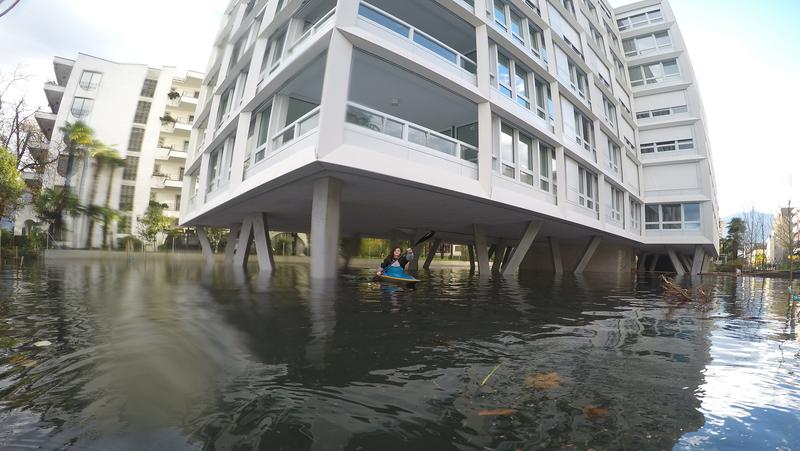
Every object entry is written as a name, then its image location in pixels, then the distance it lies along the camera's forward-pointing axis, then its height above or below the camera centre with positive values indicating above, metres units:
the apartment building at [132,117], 44.34 +15.73
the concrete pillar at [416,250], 22.92 +0.39
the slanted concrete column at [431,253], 29.47 +0.33
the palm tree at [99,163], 33.88 +7.80
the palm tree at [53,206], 27.39 +2.59
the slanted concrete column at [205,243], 26.70 +0.27
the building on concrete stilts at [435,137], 10.32 +5.19
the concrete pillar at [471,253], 30.20 +0.47
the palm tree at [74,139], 32.81 +9.02
